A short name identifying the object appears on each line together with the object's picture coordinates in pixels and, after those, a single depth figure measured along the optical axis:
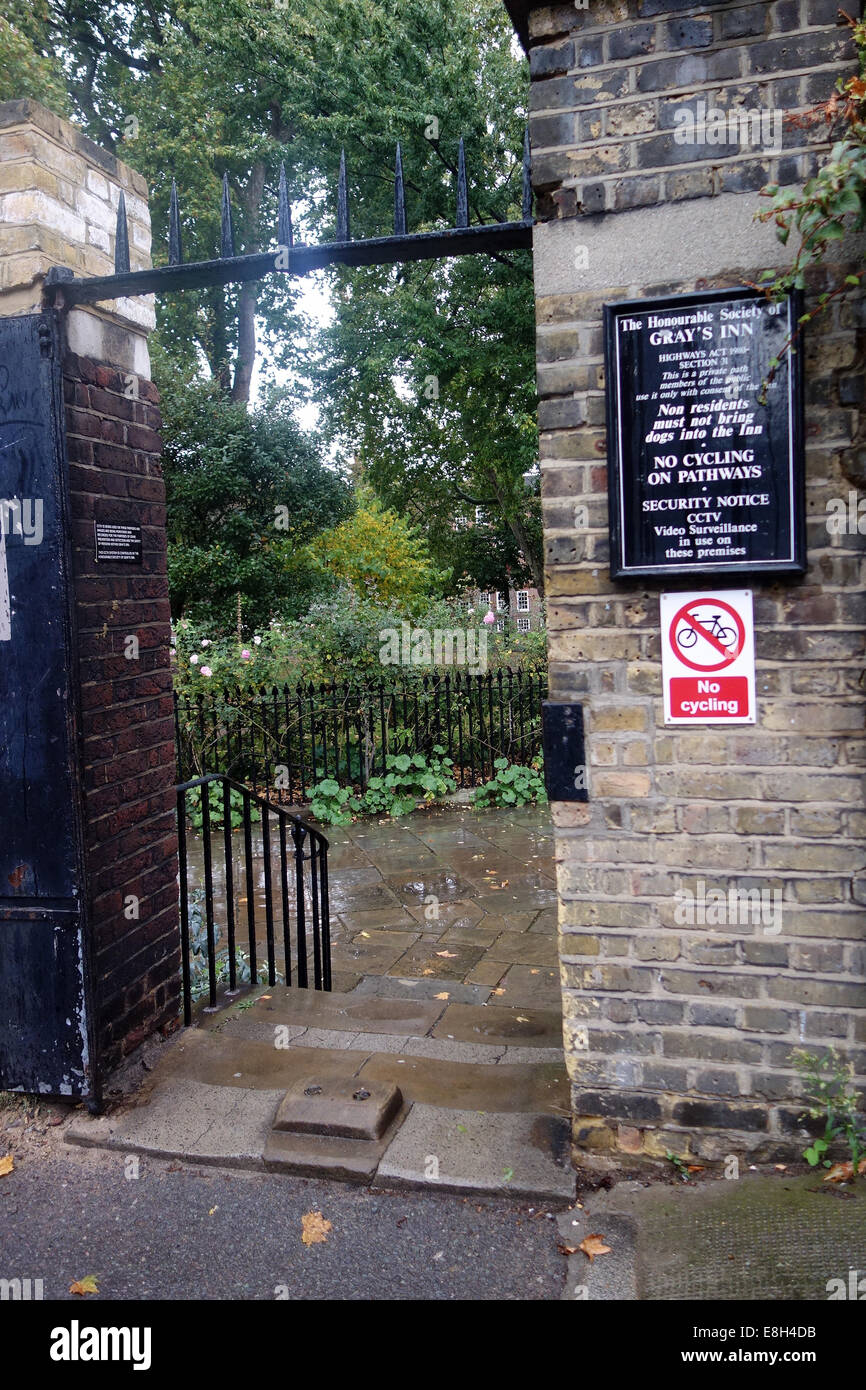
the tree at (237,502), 12.88
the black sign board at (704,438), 2.37
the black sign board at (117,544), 3.17
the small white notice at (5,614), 2.98
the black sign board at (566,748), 2.56
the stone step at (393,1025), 3.50
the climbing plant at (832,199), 2.01
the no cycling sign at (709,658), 2.45
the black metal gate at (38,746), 2.94
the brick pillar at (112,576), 2.99
